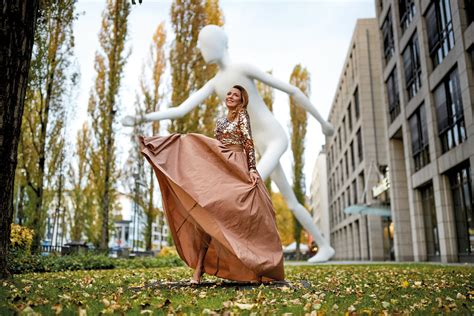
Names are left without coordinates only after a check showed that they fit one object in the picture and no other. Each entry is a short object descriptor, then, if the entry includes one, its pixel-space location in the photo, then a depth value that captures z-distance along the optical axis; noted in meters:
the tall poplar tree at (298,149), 34.50
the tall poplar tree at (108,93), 17.70
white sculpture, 7.80
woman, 4.70
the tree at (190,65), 19.61
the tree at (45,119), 13.88
